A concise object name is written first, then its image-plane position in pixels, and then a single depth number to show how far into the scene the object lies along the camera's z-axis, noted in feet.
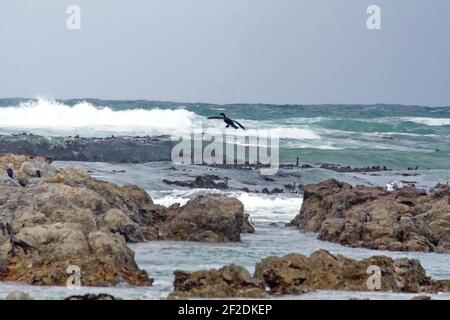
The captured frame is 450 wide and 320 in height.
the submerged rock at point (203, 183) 94.07
